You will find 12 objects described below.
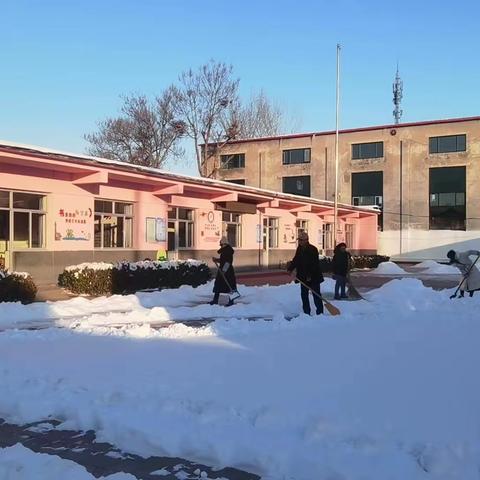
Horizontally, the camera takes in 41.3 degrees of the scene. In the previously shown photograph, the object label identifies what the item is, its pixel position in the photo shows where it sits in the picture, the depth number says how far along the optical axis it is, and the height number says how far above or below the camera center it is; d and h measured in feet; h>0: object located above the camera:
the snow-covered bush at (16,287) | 45.19 -3.80
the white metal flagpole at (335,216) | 110.11 +3.43
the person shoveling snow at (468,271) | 50.55 -2.79
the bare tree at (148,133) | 173.37 +28.22
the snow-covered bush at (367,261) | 116.80 -4.67
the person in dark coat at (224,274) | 47.98 -2.89
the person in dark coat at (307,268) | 41.83 -2.13
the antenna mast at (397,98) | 241.55 +52.48
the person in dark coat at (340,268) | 54.34 -2.75
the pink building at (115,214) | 59.47 +2.49
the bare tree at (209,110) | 171.73 +34.23
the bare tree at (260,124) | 208.85 +37.06
